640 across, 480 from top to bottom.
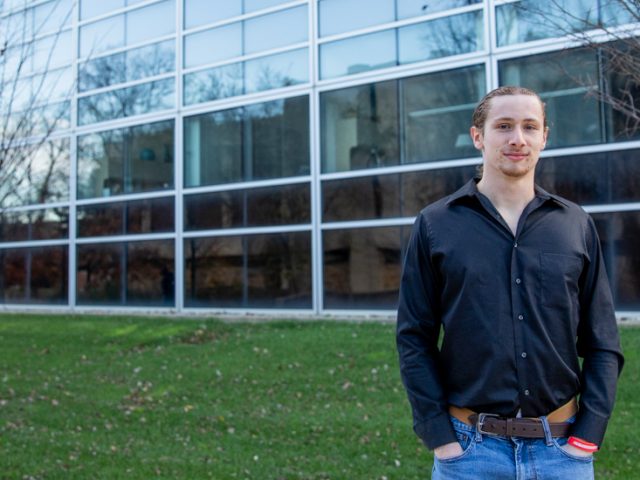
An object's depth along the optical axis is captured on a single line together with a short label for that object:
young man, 2.23
